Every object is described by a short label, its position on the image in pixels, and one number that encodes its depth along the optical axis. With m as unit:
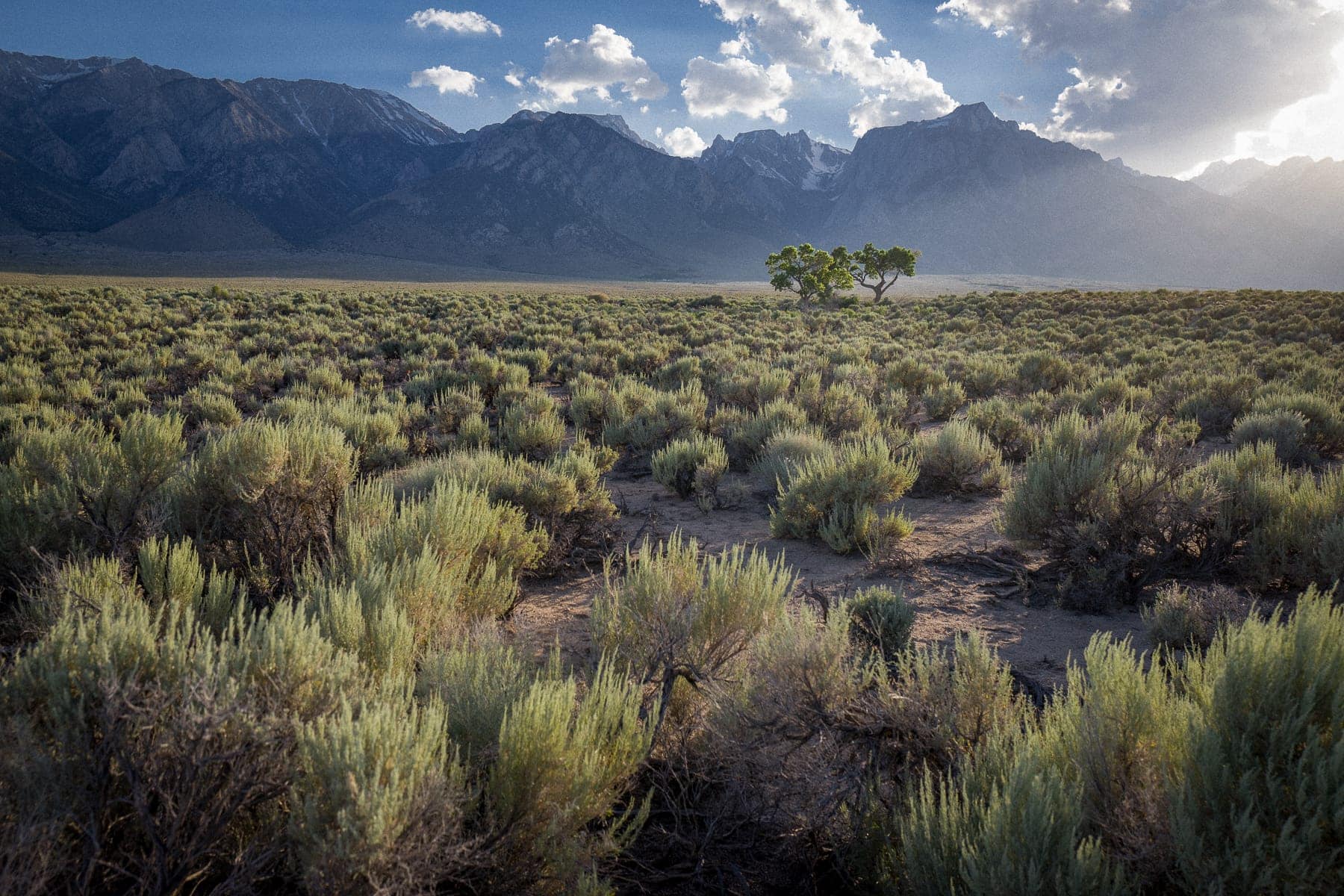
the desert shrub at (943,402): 10.52
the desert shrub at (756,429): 7.94
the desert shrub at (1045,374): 13.04
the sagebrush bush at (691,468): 6.72
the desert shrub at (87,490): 3.69
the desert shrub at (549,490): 5.13
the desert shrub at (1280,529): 3.94
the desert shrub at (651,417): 8.36
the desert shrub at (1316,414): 7.57
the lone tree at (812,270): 43.22
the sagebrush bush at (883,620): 3.38
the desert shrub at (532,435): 7.47
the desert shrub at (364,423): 6.90
